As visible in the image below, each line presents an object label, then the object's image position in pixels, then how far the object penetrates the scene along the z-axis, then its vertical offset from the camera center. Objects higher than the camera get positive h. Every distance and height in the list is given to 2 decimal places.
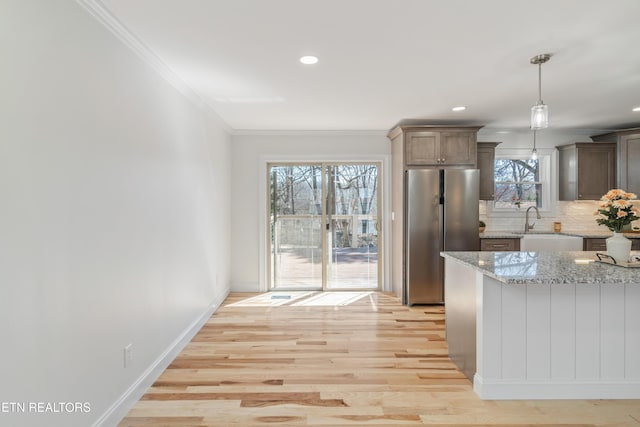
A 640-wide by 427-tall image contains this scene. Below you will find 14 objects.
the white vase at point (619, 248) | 2.46 -0.29
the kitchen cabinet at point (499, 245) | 4.55 -0.49
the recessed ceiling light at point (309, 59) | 2.61 +1.16
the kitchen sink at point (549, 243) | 4.58 -0.47
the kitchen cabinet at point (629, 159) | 4.60 +0.67
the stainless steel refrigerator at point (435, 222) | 4.42 -0.17
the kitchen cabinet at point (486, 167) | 4.87 +0.58
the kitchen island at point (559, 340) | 2.36 -0.91
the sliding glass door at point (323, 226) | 5.28 -0.26
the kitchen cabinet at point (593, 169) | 4.82 +0.55
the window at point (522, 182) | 5.22 +0.40
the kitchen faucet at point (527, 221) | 5.09 -0.19
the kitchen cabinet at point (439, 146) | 4.53 +0.83
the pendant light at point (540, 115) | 2.45 +0.67
